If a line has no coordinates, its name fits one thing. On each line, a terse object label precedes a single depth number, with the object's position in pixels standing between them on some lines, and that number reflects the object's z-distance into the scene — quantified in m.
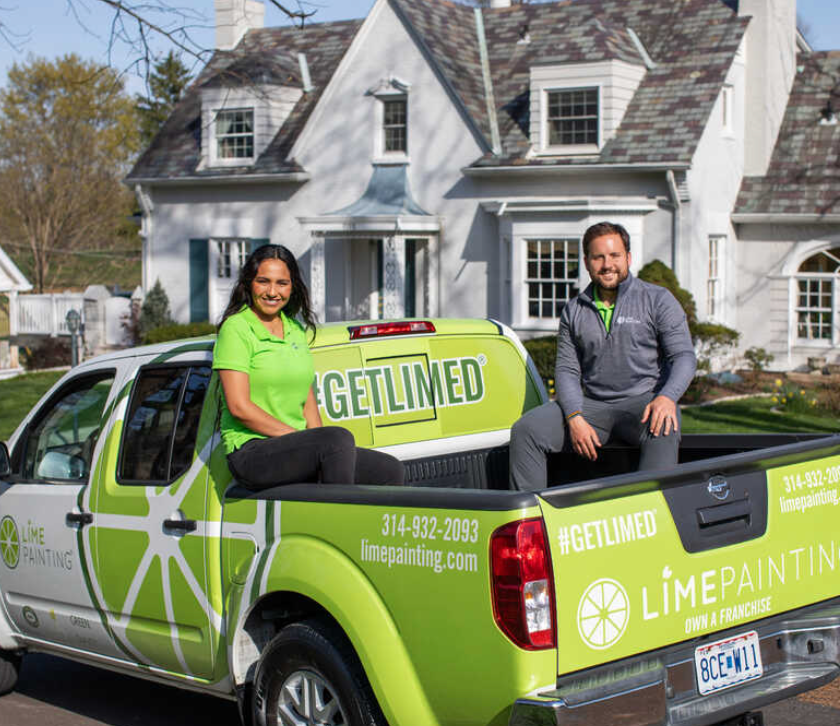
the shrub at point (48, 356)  28.56
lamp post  20.77
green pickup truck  3.90
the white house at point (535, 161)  21.83
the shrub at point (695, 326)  19.75
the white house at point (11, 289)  27.56
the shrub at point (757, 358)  20.30
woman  4.77
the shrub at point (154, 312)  26.80
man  5.55
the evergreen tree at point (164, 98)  55.03
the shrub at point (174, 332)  23.67
